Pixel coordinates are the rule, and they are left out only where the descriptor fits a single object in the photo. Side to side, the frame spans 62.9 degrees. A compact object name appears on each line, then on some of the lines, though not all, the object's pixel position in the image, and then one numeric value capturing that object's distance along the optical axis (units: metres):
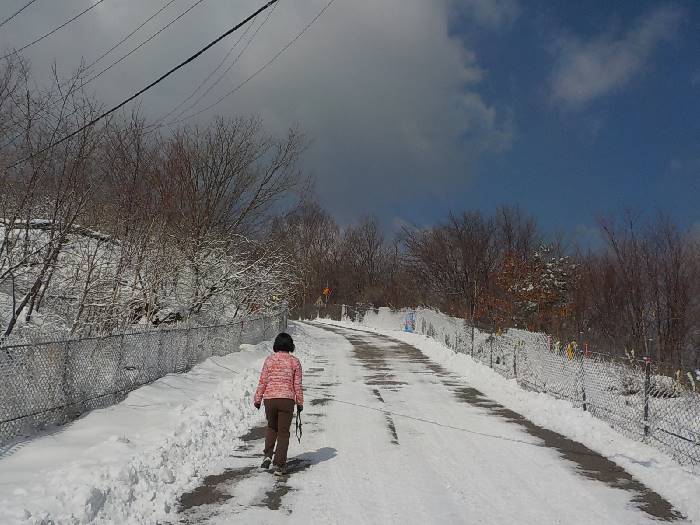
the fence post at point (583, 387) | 11.26
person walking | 6.97
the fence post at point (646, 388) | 8.98
